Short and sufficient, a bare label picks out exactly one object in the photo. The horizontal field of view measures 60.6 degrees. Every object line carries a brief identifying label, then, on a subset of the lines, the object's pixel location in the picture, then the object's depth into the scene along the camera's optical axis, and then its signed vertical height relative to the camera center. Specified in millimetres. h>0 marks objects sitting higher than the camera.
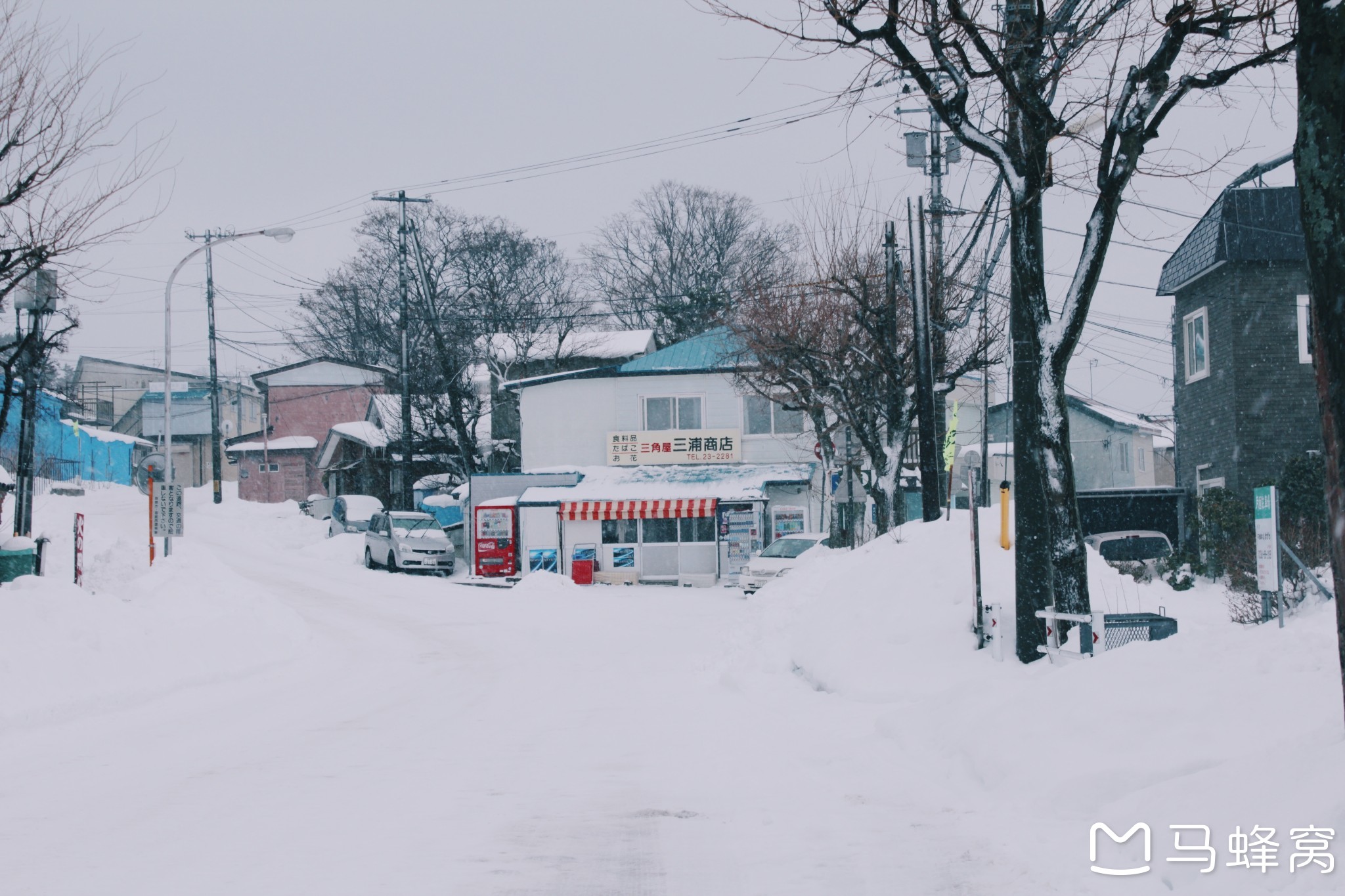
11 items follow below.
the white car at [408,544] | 34938 -1755
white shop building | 34906 +450
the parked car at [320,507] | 49531 -809
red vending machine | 35812 -1738
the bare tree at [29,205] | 11930 +3094
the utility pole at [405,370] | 39969 +4096
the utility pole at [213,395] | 49250 +4158
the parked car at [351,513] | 43188 -974
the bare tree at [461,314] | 47344 +7632
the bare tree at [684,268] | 54469 +10337
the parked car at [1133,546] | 26375 -1743
